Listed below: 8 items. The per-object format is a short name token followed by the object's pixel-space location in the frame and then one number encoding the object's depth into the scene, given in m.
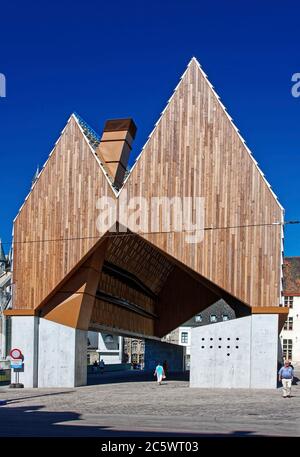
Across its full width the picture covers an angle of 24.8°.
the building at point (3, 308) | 70.19
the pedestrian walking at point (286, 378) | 27.25
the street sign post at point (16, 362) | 34.66
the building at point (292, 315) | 87.88
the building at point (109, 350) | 87.81
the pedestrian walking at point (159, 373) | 37.34
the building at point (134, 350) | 110.19
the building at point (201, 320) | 93.50
